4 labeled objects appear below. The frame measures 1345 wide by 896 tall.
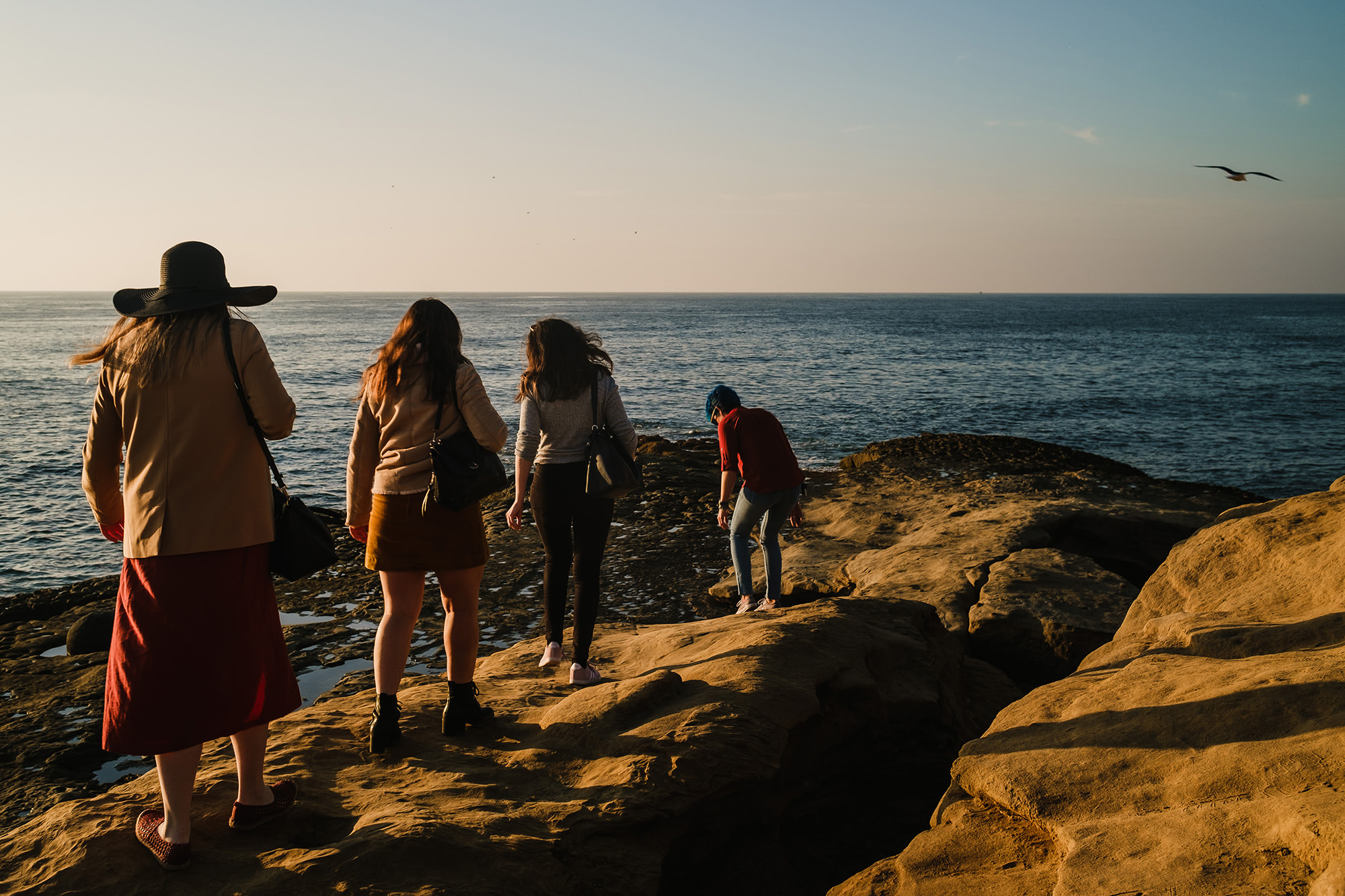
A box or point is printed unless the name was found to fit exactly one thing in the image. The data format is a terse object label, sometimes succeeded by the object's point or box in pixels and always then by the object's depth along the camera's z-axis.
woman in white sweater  4.51
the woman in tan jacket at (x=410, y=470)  3.61
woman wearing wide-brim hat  2.82
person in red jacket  6.55
